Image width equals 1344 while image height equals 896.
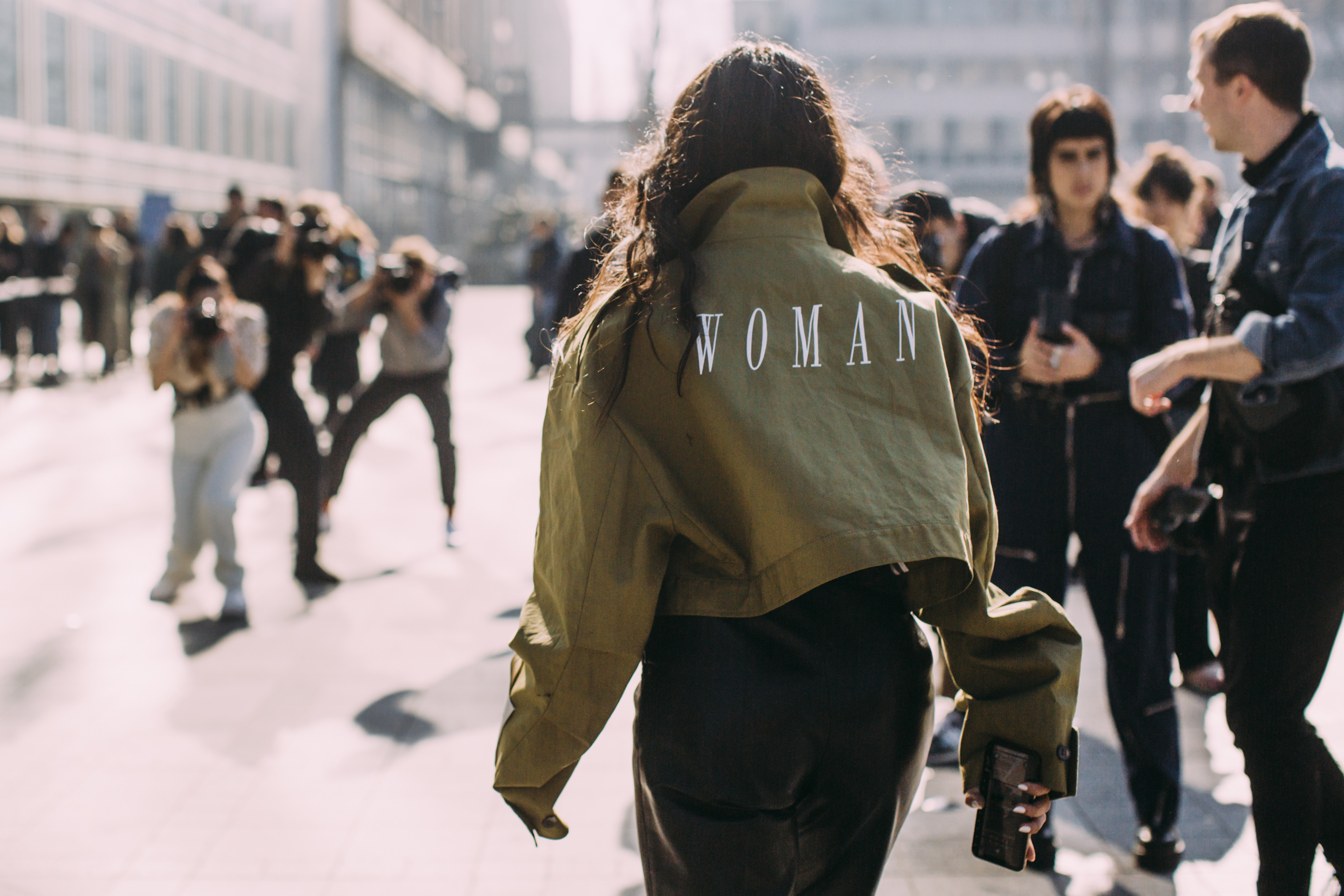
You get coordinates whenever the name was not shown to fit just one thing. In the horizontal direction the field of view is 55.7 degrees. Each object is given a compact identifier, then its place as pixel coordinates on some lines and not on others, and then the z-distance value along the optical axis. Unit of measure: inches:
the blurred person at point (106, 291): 601.0
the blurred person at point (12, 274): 606.2
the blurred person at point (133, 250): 679.7
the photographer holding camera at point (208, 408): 230.2
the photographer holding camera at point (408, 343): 275.6
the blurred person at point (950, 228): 247.9
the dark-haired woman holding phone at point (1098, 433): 135.3
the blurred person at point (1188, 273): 200.5
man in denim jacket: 102.3
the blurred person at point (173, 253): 489.4
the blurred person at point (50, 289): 612.7
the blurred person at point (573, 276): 323.3
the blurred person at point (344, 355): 344.8
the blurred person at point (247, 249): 309.4
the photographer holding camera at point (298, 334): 255.0
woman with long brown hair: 65.2
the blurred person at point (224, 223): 402.9
